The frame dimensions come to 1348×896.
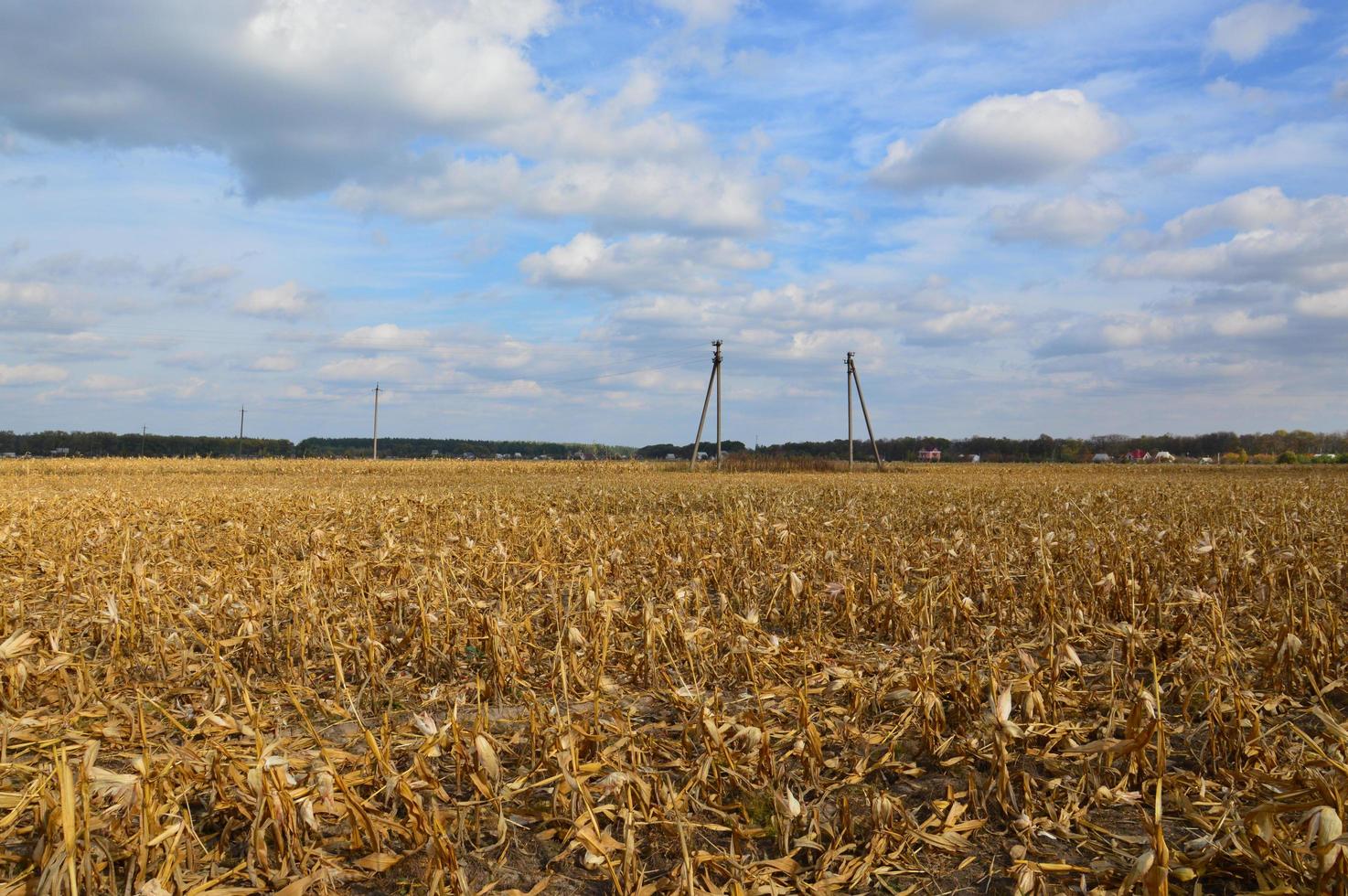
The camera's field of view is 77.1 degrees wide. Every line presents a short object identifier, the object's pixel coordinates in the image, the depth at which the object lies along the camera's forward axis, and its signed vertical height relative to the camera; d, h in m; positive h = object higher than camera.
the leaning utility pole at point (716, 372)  49.94 +4.90
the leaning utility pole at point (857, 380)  52.35 +4.77
